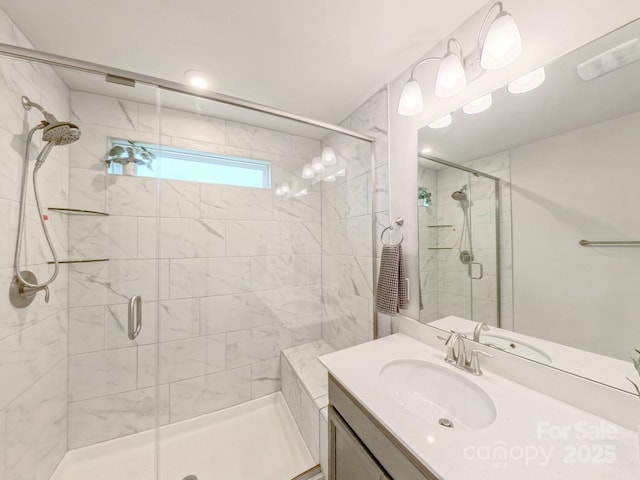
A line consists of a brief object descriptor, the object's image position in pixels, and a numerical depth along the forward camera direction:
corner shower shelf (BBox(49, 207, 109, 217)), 1.26
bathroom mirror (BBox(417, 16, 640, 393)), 0.67
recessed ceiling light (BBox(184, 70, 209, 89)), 1.39
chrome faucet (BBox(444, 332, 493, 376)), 0.93
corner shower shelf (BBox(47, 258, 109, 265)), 1.30
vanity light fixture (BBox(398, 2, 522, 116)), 0.82
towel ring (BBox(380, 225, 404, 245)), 1.39
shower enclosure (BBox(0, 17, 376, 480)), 1.15
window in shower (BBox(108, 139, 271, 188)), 1.46
